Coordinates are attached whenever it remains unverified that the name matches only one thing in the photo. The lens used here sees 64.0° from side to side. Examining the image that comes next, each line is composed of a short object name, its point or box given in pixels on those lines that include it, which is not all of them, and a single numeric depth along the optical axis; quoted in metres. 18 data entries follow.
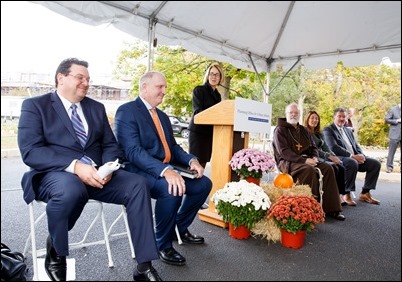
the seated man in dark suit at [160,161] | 2.44
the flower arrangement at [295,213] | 2.80
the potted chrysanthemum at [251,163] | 3.21
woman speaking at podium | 3.95
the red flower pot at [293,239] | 2.87
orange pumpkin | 3.63
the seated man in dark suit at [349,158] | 4.80
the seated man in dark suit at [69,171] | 1.95
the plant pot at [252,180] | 3.34
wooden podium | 3.30
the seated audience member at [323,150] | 4.58
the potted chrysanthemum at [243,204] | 2.88
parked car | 12.18
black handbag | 1.95
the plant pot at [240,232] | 3.02
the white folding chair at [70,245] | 1.95
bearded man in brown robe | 3.92
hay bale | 2.98
